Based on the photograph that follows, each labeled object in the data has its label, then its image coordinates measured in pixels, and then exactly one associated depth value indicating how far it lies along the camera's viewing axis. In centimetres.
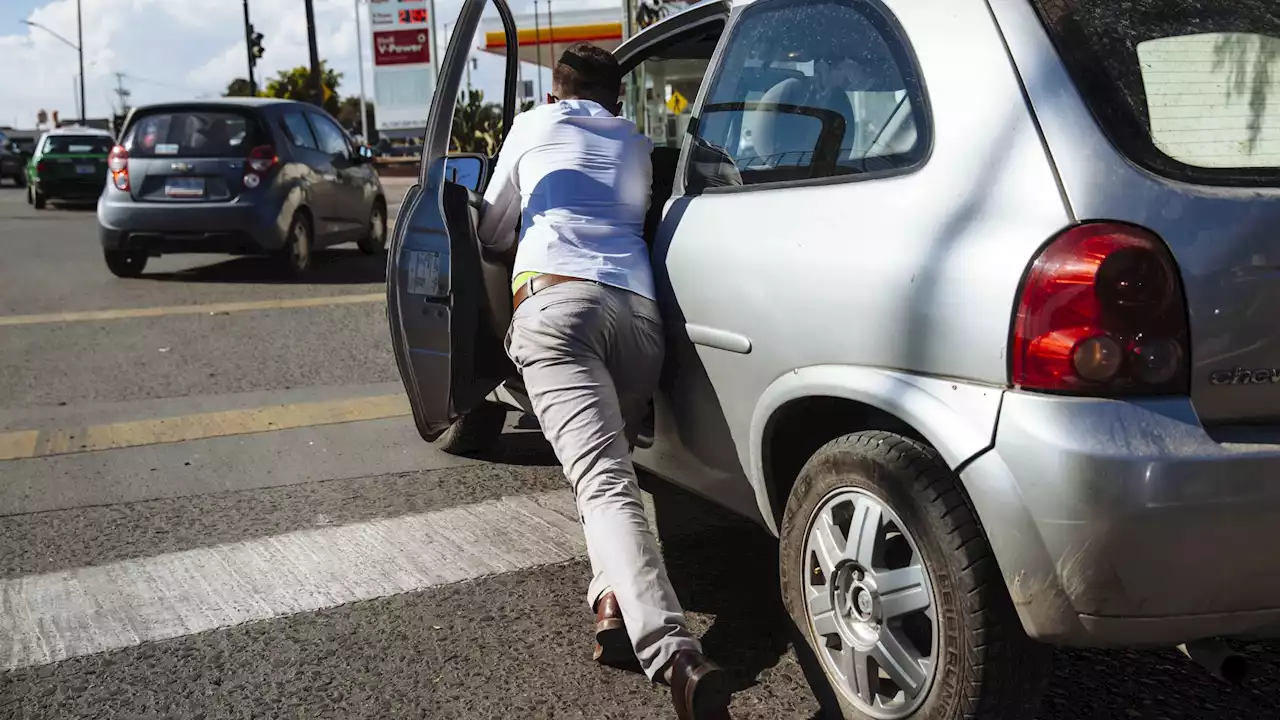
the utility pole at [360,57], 6606
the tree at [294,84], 6356
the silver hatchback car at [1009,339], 214
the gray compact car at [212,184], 1074
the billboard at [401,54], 5928
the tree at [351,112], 9906
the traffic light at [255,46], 3841
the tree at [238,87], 8219
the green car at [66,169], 2281
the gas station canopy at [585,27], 4062
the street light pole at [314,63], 3259
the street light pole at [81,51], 7065
